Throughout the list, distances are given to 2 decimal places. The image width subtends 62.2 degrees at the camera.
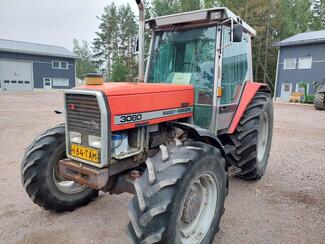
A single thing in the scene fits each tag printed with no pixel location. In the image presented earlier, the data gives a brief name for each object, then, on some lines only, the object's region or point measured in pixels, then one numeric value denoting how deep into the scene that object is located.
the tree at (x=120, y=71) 33.47
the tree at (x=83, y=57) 68.56
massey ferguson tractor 2.19
